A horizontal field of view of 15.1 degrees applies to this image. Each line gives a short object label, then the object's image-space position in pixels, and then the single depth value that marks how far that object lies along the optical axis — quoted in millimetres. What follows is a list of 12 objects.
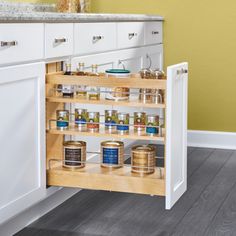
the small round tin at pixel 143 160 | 3252
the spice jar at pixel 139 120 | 3271
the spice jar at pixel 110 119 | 3334
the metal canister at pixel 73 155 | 3386
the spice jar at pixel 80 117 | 3375
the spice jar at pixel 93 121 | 3320
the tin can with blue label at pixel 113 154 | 3367
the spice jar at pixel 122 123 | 3285
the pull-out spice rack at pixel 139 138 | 3027
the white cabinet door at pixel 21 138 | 2950
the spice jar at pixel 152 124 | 3191
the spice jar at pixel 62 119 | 3378
